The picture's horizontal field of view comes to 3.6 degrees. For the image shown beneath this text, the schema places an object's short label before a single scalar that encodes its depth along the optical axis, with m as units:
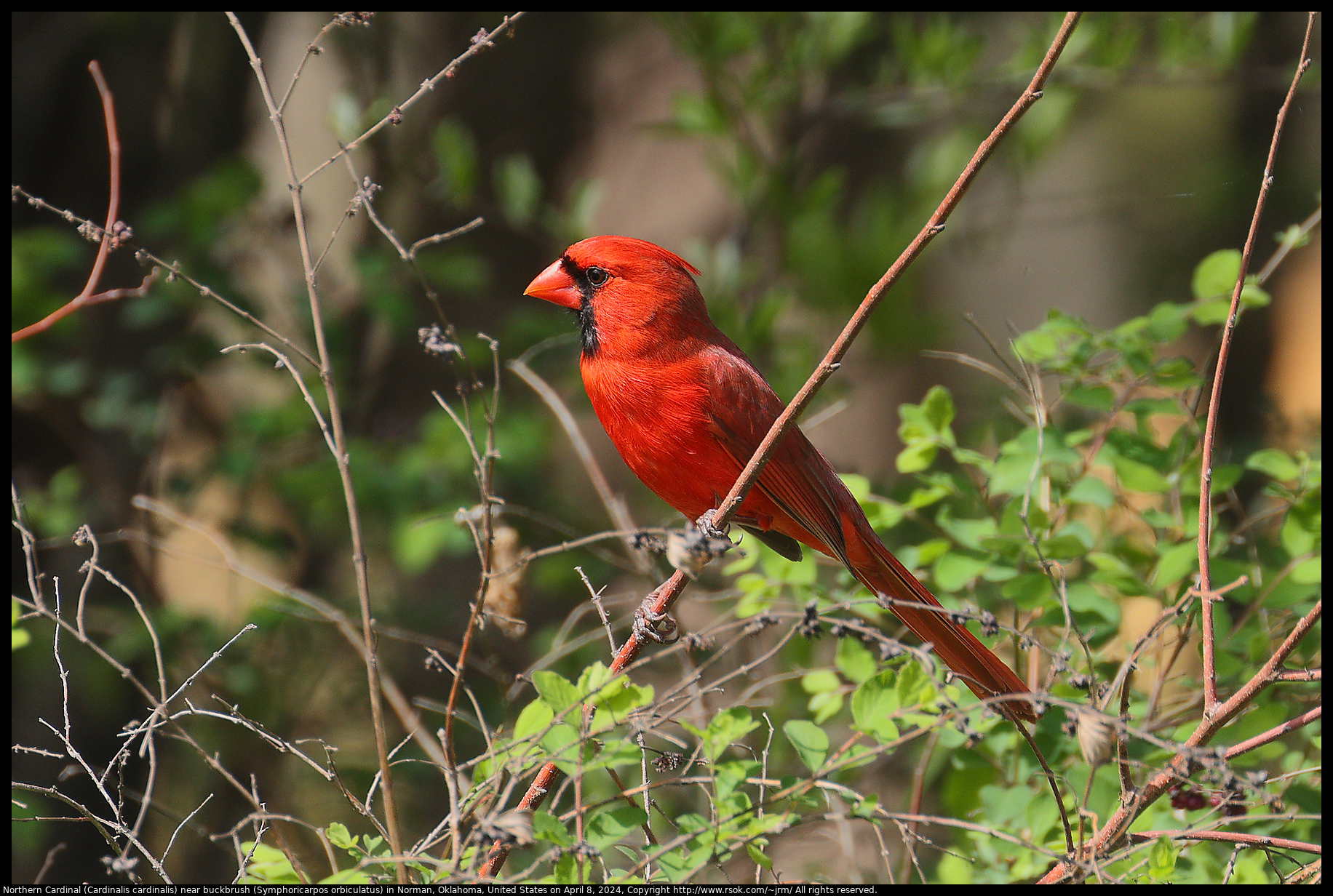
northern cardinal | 6.48
